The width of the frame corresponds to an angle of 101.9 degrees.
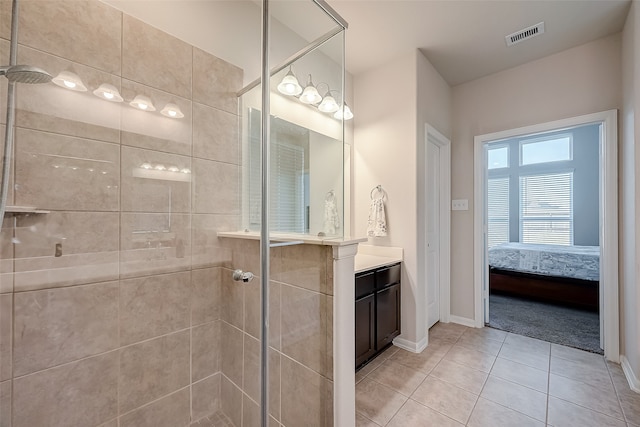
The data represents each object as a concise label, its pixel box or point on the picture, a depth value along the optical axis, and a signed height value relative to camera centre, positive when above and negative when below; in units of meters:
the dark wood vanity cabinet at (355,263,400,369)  1.94 -0.79
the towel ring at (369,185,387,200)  2.62 +0.23
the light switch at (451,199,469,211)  3.01 +0.09
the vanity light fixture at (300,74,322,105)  1.72 +0.79
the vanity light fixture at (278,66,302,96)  1.55 +0.80
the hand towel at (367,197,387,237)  2.56 -0.07
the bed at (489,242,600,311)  3.19 -0.81
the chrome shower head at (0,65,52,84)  0.98 +0.55
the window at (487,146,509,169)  5.71 +1.23
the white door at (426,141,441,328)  2.80 -0.22
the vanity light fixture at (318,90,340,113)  1.68 +0.71
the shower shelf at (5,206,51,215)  0.98 +0.02
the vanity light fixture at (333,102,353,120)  1.56 +0.62
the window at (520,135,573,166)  5.10 +1.28
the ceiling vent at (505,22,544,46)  2.19 +1.56
